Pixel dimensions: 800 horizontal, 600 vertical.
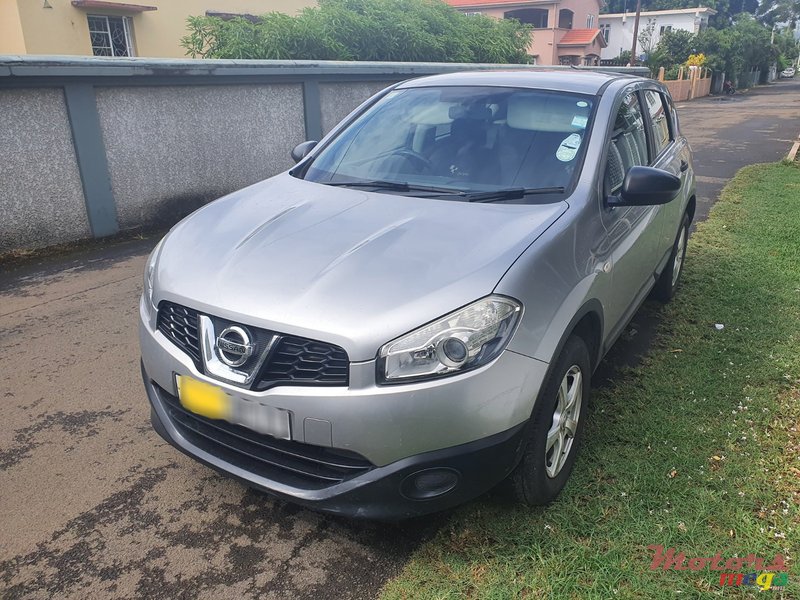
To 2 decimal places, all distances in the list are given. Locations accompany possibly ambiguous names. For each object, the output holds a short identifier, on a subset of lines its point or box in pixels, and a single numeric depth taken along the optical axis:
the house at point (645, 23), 59.06
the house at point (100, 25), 14.17
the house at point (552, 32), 42.91
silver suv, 2.15
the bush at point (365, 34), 10.20
